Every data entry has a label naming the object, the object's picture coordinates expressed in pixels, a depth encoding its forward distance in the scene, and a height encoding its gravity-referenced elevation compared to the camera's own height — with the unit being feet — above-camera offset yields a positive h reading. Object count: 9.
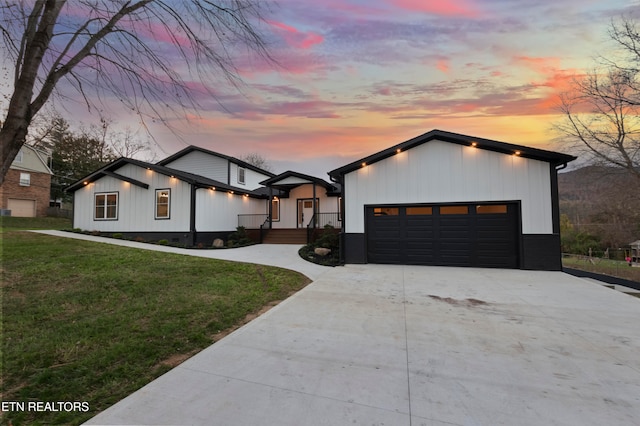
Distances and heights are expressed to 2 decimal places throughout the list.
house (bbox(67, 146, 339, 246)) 47.55 +3.81
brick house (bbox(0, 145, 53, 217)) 74.13 +10.59
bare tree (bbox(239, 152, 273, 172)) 128.26 +30.26
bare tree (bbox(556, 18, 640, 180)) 44.29 +21.12
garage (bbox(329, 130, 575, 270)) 30.37 +2.25
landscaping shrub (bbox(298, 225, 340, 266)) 36.29 -3.84
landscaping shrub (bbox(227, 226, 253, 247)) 51.48 -2.66
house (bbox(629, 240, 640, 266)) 82.06 -8.91
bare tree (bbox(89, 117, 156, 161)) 93.35 +27.42
